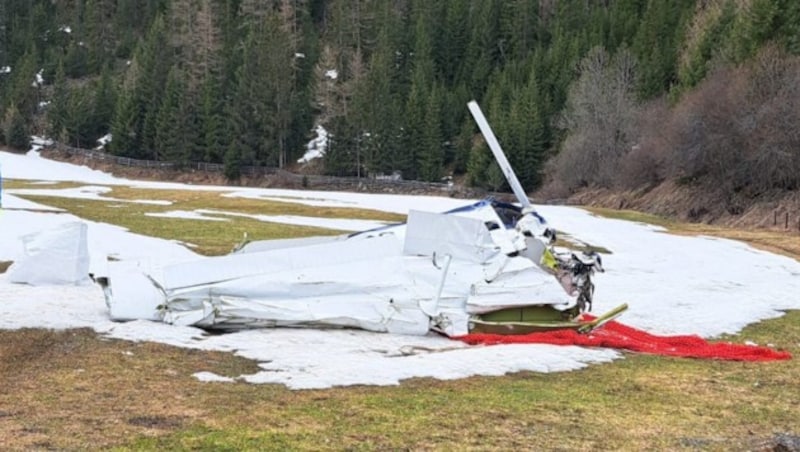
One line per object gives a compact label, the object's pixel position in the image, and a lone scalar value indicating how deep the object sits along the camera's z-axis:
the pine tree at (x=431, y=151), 83.25
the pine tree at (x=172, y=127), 88.56
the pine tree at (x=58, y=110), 100.06
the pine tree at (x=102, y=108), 100.19
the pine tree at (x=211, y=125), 88.75
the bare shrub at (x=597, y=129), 67.25
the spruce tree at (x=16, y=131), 100.62
